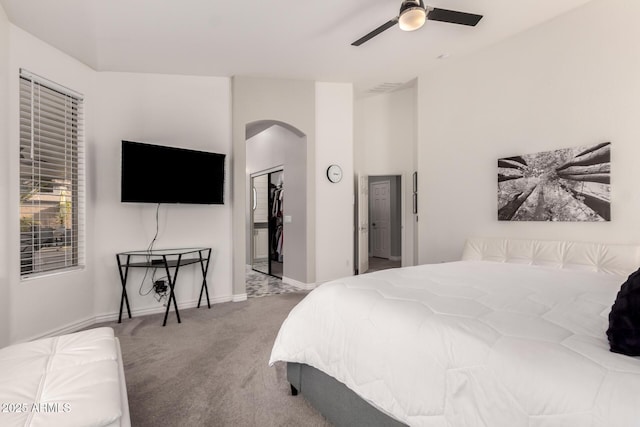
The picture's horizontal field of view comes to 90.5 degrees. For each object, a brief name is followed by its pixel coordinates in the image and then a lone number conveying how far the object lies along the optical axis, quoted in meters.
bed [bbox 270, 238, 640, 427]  0.86
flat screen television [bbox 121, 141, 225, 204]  3.10
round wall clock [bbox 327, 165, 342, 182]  4.58
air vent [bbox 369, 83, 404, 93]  4.69
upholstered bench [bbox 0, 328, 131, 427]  1.00
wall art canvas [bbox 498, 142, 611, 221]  2.77
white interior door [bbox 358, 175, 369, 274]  5.35
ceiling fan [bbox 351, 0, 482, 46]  2.11
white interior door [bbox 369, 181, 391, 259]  7.69
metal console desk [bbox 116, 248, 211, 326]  3.24
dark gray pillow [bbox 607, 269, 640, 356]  0.93
